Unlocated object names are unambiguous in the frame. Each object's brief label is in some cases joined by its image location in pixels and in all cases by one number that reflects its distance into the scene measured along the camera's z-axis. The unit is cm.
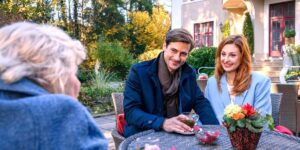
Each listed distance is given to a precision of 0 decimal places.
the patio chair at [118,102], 302
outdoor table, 201
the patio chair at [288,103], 426
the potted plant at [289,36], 1367
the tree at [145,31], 2458
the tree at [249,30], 1568
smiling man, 251
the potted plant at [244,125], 190
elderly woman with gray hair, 91
